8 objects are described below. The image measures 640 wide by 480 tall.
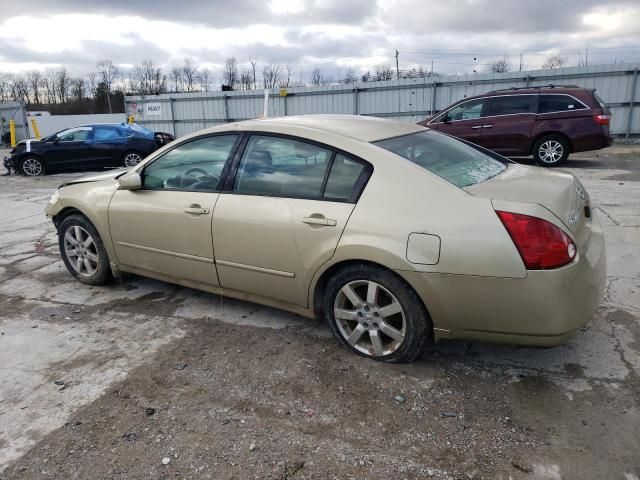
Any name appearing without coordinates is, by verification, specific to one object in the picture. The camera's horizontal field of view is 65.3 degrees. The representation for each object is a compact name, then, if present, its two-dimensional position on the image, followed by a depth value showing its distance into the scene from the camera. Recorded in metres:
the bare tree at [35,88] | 64.81
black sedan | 13.61
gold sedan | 2.63
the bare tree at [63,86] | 64.12
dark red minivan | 10.89
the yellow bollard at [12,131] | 23.55
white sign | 23.34
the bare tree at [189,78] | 61.42
